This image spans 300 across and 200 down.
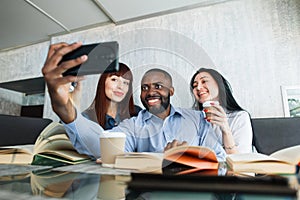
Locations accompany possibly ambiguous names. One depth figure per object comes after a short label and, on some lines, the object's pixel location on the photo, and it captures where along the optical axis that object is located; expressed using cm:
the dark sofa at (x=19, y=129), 111
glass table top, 10
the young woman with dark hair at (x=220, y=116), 58
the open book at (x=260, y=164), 30
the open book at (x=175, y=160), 32
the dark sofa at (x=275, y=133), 93
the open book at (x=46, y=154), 43
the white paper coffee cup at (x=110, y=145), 40
